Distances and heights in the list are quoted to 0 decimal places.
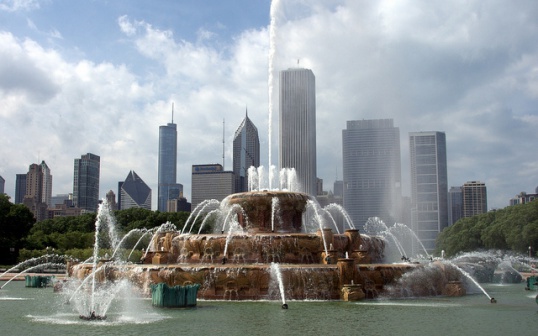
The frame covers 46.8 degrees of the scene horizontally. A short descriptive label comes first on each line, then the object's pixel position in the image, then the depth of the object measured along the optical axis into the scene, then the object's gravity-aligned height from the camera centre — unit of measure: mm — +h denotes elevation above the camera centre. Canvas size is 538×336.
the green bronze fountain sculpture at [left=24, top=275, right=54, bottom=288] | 41531 -3182
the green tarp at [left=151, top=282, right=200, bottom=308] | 24495 -2427
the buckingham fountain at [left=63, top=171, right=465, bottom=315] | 28312 -1457
